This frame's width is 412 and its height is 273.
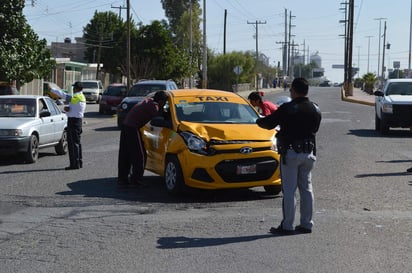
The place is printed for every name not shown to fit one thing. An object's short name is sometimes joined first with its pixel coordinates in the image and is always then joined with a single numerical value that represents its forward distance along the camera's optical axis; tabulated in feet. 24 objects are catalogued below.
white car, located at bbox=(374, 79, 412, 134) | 71.97
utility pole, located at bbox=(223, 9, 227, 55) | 282.56
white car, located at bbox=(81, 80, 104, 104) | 173.68
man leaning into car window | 38.29
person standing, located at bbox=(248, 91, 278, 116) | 41.42
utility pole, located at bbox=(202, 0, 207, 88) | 182.60
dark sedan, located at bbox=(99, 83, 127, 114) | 113.70
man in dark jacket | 26.58
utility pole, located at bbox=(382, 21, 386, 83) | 326.12
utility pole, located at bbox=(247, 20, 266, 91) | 284.41
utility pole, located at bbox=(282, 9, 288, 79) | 392.47
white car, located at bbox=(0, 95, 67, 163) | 49.08
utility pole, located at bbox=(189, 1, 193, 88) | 208.32
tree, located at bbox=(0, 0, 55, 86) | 99.96
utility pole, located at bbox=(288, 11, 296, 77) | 412.61
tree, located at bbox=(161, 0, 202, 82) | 305.32
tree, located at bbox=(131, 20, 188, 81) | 177.47
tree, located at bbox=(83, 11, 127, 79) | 248.24
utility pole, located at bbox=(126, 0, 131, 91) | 137.47
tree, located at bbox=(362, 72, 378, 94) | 260.70
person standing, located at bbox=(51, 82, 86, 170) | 46.52
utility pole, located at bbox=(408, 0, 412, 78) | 235.11
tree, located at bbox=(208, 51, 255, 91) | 278.05
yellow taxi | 34.24
